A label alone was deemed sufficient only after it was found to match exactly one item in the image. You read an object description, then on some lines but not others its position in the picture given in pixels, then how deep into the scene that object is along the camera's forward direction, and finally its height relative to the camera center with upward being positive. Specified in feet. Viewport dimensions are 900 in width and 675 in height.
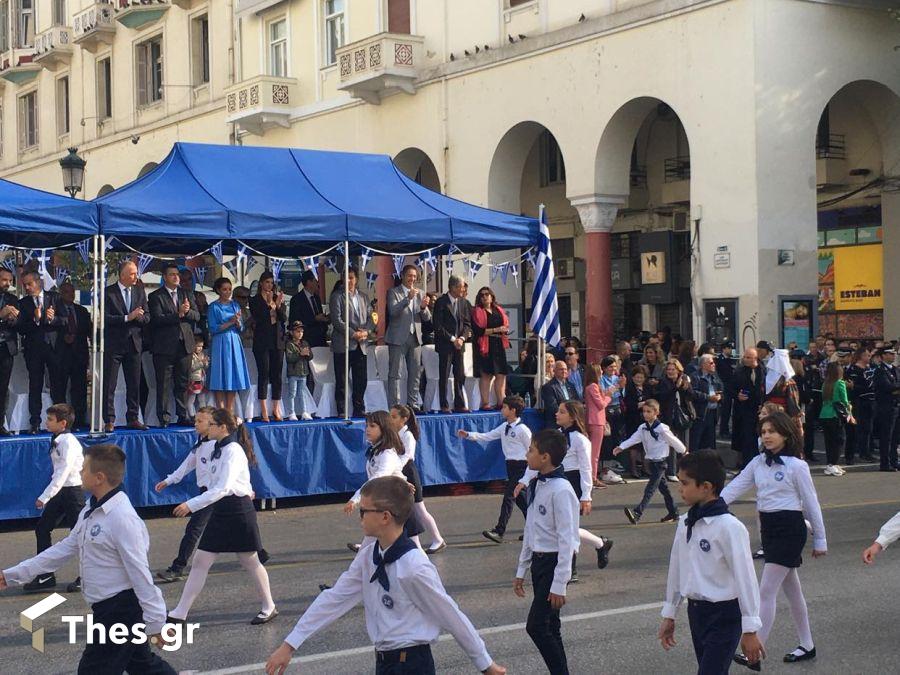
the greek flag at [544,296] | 55.52 +1.55
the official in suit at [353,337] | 52.21 -0.07
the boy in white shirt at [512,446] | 40.27 -3.79
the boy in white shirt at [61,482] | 34.83 -3.92
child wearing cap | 51.57 -1.31
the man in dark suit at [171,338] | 47.75 +0.09
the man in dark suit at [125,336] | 46.62 +0.23
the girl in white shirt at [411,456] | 37.45 -3.76
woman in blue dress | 48.67 -0.27
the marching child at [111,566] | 20.16 -3.72
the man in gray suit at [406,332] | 53.57 +0.10
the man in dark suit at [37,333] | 45.96 +0.44
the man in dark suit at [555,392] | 54.08 -2.75
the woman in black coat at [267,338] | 50.55 +0.00
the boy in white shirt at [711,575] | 19.84 -4.11
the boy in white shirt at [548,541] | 22.53 -4.07
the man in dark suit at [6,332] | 45.24 +0.50
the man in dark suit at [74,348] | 47.42 -0.18
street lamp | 71.00 +9.97
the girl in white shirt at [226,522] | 28.84 -4.39
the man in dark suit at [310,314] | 54.08 +1.00
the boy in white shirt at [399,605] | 17.08 -3.80
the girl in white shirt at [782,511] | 25.76 -4.04
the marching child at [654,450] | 44.32 -4.46
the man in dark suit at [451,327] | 54.44 +0.23
